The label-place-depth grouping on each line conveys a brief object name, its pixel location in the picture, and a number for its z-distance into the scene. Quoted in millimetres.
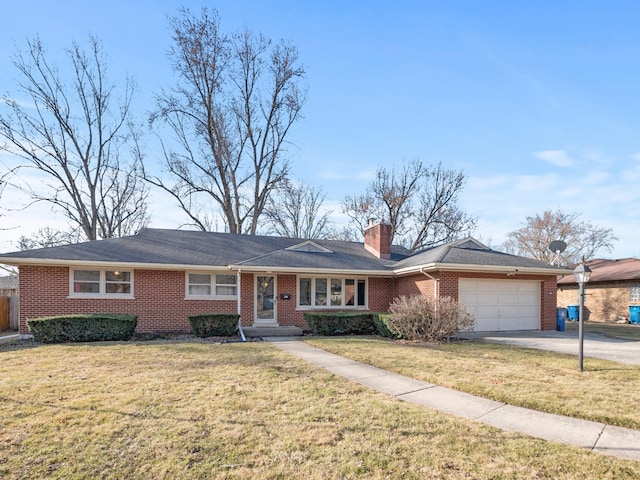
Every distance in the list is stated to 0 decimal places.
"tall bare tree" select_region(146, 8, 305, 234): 23547
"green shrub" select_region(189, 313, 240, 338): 12312
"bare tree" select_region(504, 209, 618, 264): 37000
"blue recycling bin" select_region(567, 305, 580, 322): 21638
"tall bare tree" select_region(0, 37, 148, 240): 20859
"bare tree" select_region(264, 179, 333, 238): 33594
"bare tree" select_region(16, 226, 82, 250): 29047
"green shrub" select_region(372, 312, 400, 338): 12312
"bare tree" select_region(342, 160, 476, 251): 30797
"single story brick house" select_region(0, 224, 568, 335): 13109
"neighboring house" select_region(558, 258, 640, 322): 20250
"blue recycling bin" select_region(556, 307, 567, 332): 14977
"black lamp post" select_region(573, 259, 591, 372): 7648
